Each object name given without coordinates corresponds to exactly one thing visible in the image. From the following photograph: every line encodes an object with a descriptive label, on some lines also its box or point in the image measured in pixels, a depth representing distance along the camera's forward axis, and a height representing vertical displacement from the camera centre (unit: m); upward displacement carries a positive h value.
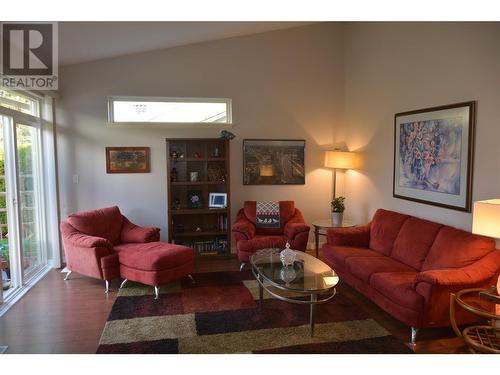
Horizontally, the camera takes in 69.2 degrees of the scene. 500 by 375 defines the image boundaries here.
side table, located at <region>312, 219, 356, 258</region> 4.70 -0.73
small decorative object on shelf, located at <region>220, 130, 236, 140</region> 4.89 +0.47
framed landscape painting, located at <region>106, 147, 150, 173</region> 5.03 +0.13
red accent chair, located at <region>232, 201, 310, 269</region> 4.53 -0.87
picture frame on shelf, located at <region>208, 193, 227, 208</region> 5.10 -0.43
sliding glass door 3.79 -0.27
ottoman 3.74 -1.00
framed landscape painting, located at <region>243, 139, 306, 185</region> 5.38 +0.11
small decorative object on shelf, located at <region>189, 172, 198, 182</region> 5.10 -0.09
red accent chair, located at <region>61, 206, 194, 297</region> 3.79 -0.93
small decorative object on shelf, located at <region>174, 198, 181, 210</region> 5.06 -0.49
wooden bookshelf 5.00 -0.34
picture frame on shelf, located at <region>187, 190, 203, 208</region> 5.19 -0.42
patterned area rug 2.76 -1.33
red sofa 2.77 -0.87
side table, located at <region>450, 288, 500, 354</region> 2.45 -1.19
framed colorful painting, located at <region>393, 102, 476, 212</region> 3.30 +0.15
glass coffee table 2.93 -0.95
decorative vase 3.51 -0.86
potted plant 4.84 -0.58
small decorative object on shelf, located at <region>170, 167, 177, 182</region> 5.01 -0.08
